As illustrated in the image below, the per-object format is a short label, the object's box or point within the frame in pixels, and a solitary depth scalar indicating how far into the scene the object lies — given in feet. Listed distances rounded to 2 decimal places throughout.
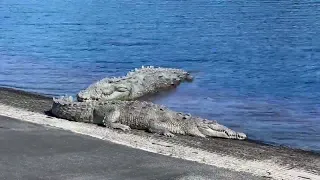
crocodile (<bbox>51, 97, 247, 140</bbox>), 40.34
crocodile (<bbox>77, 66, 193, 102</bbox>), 52.85
